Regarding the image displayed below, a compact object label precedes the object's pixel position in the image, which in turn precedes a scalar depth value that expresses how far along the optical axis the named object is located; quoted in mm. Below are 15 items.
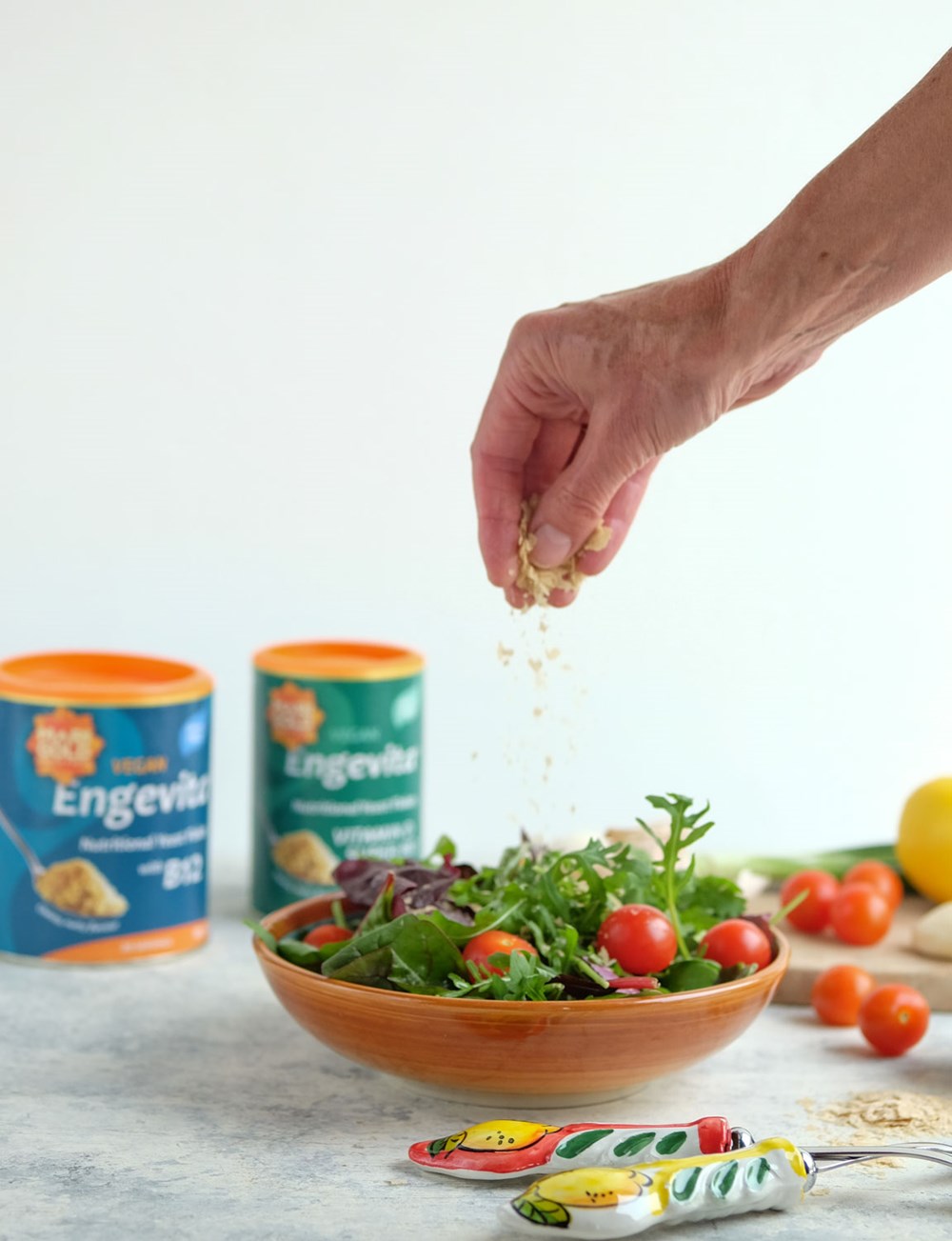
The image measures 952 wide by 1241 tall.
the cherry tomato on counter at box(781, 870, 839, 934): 1513
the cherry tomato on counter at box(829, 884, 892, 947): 1460
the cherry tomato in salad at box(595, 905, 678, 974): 1062
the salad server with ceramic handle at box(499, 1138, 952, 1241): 833
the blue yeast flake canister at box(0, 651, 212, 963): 1389
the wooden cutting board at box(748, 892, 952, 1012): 1383
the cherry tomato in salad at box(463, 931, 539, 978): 1054
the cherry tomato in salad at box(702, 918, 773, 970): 1128
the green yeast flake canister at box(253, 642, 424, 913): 1539
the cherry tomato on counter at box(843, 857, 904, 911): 1565
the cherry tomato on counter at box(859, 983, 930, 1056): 1224
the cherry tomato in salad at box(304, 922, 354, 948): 1179
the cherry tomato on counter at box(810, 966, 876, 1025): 1320
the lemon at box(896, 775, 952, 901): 1577
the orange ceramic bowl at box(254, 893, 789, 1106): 981
